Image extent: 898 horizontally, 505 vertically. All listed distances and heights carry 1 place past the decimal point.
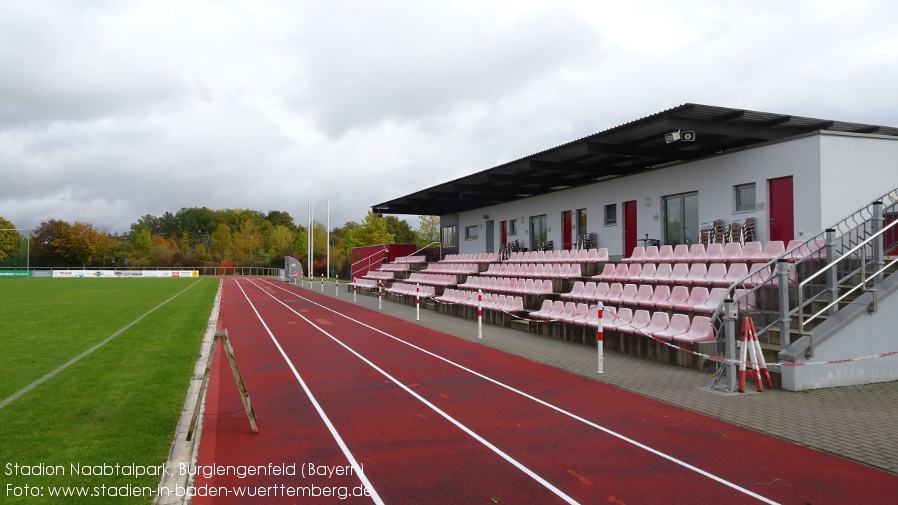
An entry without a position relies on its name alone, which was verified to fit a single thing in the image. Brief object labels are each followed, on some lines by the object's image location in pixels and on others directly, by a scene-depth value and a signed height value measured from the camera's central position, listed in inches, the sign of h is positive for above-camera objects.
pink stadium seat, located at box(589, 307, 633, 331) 521.7 -56.1
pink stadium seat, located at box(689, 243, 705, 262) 578.5 +5.5
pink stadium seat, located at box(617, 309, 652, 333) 495.5 -56.4
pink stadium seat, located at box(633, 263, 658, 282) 602.1 -14.4
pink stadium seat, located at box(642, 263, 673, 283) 585.0 -14.8
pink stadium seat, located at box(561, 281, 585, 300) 649.5 -37.6
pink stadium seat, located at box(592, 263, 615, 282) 655.8 -19.1
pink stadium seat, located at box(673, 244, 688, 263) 598.0 +4.7
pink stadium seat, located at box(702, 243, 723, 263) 559.2 +4.3
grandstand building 377.1 +83.1
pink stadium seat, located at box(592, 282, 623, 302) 612.6 -35.7
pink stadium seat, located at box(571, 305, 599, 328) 558.3 -58.4
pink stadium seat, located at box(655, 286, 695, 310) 506.0 -36.2
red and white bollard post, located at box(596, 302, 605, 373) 414.7 -59.8
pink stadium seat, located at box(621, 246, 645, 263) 661.5 +3.1
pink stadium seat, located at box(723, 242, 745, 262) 533.6 +5.0
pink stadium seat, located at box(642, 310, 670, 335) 475.5 -54.5
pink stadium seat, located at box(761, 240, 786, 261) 494.9 +6.2
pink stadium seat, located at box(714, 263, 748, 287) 496.1 -14.6
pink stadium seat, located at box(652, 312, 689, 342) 451.8 -56.0
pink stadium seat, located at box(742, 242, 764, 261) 514.6 +5.6
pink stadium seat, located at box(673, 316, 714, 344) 427.8 -56.5
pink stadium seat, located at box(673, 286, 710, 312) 481.5 -35.3
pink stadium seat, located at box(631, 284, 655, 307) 545.6 -36.3
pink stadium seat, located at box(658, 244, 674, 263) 619.2 +3.9
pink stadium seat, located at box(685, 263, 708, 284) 539.2 -14.7
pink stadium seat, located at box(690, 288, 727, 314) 461.7 -36.2
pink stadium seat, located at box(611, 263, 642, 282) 634.8 -16.2
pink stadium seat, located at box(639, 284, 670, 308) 528.8 -35.7
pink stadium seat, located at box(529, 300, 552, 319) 645.5 -60.2
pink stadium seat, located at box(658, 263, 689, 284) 560.6 -16.4
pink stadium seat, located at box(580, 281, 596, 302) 624.4 -37.9
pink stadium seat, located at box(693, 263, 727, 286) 518.6 -15.3
